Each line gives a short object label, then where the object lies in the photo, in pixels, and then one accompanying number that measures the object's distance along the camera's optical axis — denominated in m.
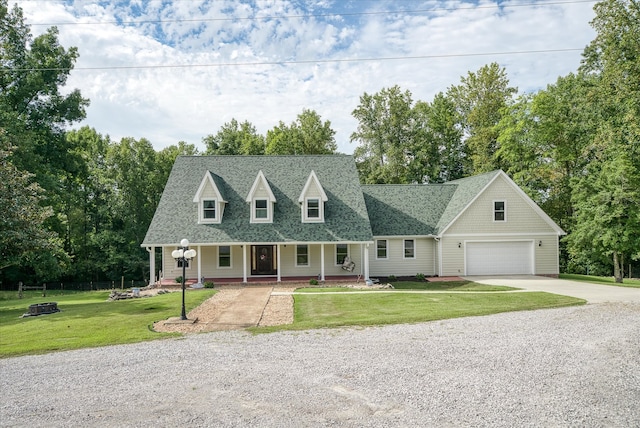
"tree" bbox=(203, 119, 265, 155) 47.06
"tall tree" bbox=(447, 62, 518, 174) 40.12
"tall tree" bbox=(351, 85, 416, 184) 44.06
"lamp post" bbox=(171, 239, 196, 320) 15.00
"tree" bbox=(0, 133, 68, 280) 19.20
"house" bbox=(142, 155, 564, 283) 25.02
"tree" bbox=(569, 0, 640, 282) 24.95
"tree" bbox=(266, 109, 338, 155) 47.59
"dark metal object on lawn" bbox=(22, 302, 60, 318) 17.16
